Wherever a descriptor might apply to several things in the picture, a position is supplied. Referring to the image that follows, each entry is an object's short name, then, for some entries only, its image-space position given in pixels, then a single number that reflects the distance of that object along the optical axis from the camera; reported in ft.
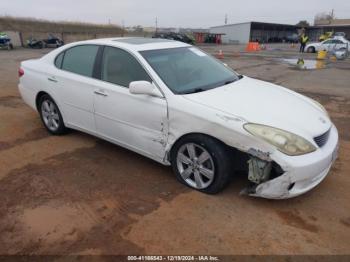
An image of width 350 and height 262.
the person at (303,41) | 90.48
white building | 187.62
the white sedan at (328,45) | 84.16
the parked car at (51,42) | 107.34
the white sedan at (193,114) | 10.16
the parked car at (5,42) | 99.71
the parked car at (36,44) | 105.50
